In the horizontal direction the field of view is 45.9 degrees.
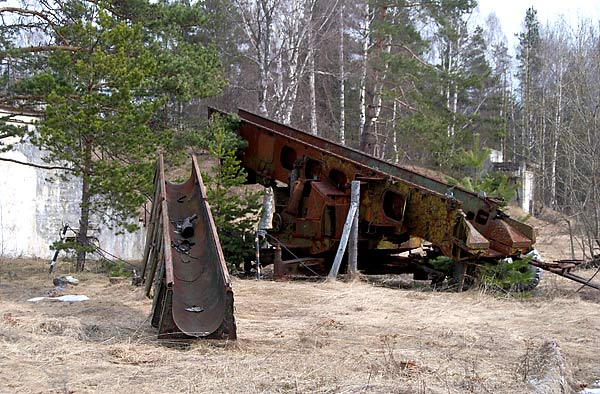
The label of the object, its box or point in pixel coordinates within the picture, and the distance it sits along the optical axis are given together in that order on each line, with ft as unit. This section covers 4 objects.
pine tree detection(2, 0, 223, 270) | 38.42
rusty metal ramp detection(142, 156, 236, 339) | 20.98
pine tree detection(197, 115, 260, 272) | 41.63
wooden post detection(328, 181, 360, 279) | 35.55
